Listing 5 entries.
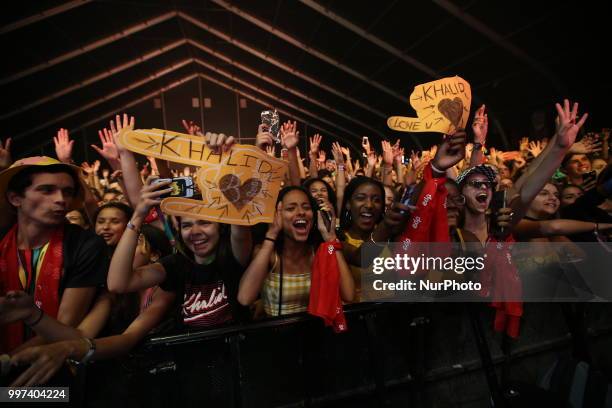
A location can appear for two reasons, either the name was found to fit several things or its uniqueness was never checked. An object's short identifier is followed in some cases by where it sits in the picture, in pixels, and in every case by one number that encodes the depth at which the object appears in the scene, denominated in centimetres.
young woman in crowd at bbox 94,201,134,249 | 245
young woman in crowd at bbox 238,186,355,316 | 188
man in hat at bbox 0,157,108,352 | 154
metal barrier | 155
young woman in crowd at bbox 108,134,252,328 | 184
